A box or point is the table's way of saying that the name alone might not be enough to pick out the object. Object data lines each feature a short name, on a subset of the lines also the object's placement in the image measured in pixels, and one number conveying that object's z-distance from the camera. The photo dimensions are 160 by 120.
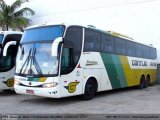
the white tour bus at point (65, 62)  6.51
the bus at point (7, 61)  8.25
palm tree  15.72
